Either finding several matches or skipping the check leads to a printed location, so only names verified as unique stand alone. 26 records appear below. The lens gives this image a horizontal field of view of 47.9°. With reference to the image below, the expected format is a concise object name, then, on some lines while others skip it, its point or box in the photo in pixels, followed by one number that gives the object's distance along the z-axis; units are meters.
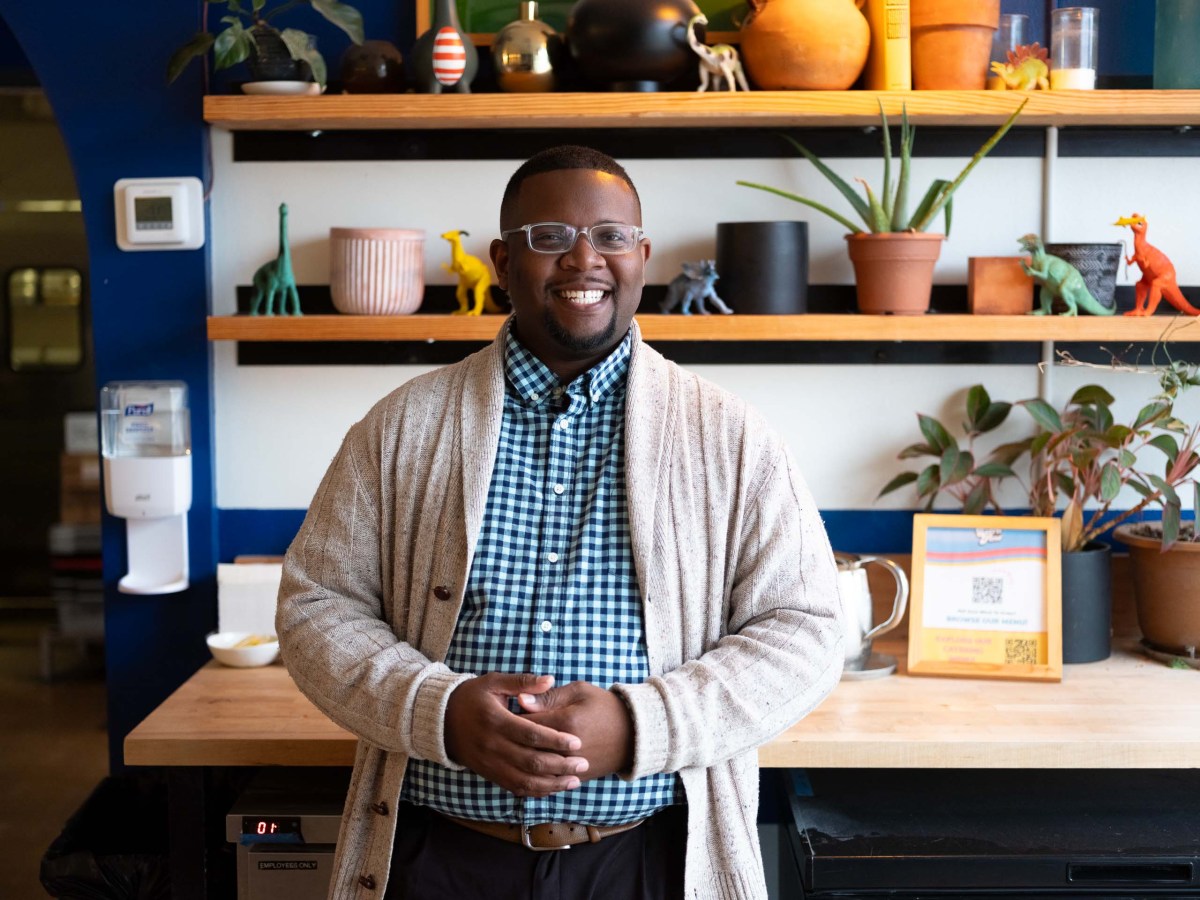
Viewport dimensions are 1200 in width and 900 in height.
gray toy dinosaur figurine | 2.53
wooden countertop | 2.07
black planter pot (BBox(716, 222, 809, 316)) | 2.53
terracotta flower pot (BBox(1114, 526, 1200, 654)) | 2.47
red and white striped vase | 2.46
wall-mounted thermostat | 2.63
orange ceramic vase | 2.44
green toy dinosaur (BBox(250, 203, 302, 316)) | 2.58
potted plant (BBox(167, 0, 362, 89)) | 2.41
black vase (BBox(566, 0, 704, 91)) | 2.42
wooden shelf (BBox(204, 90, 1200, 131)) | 2.44
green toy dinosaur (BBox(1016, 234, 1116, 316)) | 2.50
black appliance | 2.04
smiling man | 1.57
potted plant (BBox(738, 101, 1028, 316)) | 2.49
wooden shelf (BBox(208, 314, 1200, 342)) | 2.49
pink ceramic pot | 2.54
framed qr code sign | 2.45
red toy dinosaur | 2.52
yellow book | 2.47
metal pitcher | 2.39
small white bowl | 2.51
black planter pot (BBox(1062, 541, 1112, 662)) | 2.49
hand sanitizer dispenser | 2.62
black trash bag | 2.41
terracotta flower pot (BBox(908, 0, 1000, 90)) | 2.46
